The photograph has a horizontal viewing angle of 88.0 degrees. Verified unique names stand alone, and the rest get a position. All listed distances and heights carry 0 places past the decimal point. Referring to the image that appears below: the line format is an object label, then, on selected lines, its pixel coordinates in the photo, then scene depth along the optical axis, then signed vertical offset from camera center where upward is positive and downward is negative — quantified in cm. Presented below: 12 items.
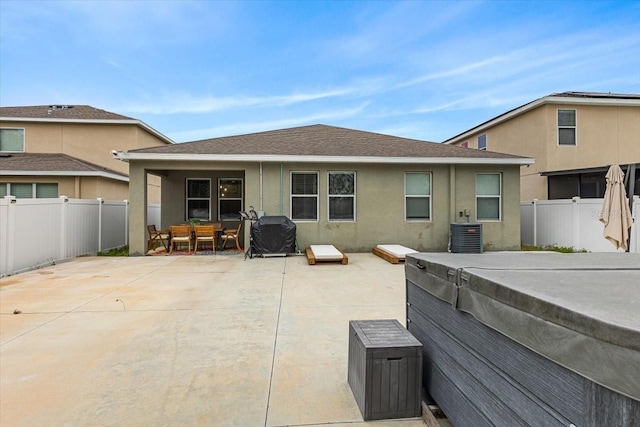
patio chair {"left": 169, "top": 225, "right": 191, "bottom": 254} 1018 -72
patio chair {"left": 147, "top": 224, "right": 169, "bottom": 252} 1030 -77
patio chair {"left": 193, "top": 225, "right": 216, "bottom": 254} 1016 -69
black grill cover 942 -72
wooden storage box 227 -116
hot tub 105 -52
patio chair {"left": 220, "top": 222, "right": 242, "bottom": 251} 1063 -81
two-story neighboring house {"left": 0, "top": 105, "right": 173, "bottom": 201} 1474 +352
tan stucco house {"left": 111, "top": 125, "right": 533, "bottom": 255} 1000 +69
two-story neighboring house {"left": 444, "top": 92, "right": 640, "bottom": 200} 1268 +299
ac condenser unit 992 -80
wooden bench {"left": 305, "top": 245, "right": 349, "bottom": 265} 829 -114
